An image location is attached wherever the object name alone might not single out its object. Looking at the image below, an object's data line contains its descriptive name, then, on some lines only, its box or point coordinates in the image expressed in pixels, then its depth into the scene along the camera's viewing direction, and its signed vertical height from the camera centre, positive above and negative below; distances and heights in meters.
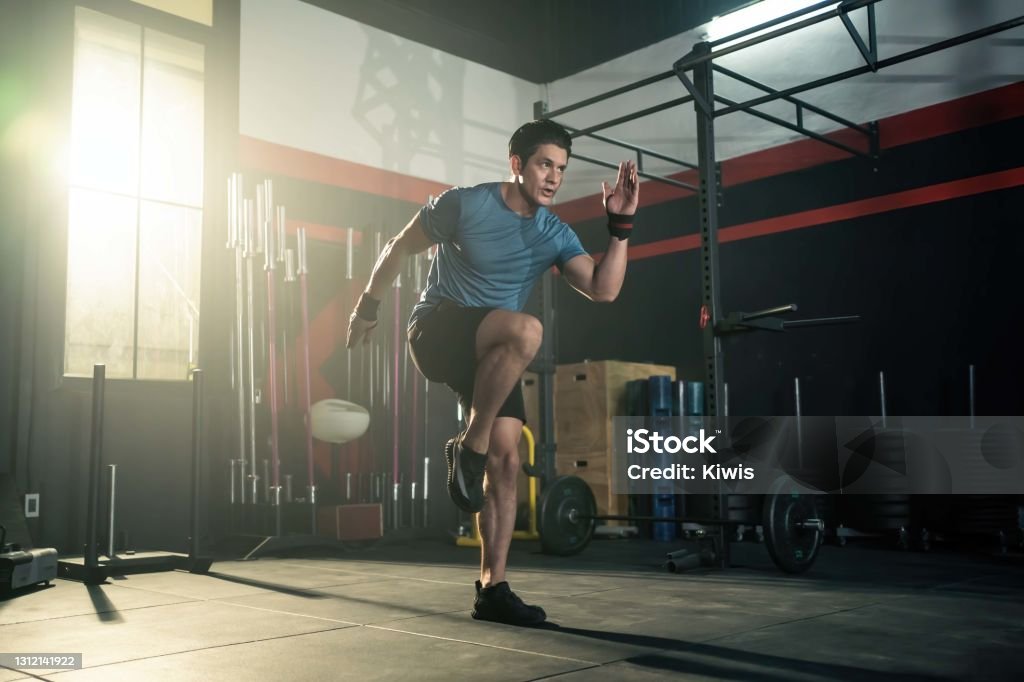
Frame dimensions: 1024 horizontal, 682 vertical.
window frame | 4.63 +1.95
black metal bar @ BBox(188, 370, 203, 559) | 3.97 -0.05
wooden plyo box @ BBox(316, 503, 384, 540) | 5.23 -0.53
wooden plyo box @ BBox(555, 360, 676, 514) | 6.11 +0.10
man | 2.43 +0.40
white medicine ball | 5.31 +0.08
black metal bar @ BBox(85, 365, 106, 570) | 3.57 -0.13
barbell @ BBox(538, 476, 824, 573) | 3.69 -0.41
